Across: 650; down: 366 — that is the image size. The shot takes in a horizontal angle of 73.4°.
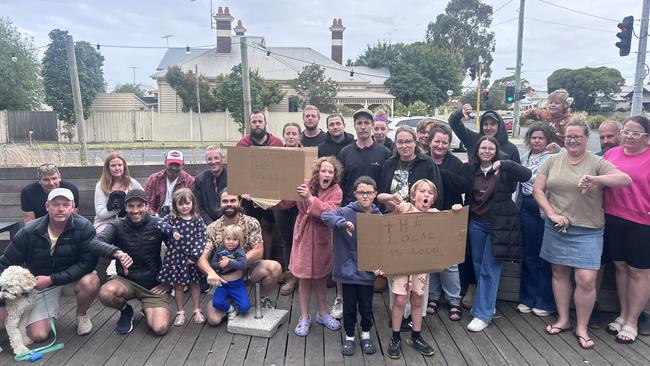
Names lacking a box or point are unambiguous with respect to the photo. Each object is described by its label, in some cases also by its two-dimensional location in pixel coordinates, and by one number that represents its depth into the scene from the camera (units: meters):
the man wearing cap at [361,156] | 3.98
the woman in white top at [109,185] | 4.43
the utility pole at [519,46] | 21.23
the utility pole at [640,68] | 12.10
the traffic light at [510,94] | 19.64
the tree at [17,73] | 27.12
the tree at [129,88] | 72.82
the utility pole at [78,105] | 8.98
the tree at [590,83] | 51.28
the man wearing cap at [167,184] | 4.56
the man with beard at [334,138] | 4.45
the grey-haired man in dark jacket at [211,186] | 4.48
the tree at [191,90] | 27.31
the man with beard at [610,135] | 3.94
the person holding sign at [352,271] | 3.22
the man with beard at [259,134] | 4.69
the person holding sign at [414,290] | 3.24
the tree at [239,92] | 25.53
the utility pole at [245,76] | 10.56
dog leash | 3.23
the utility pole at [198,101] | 24.97
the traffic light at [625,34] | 12.05
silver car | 17.70
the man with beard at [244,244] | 3.76
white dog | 3.28
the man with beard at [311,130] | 4.86
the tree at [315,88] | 29.36
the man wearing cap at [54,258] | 3.51
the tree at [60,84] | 25.03
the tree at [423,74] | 40.94
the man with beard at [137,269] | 3.63
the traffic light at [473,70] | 25.14
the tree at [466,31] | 52.22
